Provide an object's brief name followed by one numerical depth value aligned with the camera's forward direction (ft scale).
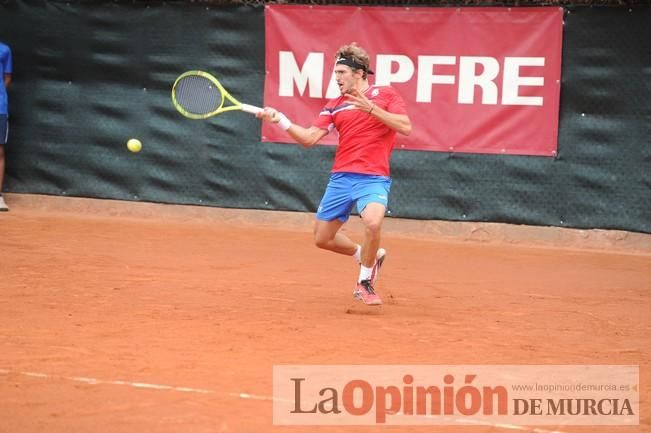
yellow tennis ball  65.10
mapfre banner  70.13
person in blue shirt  78.43
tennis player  46.68
